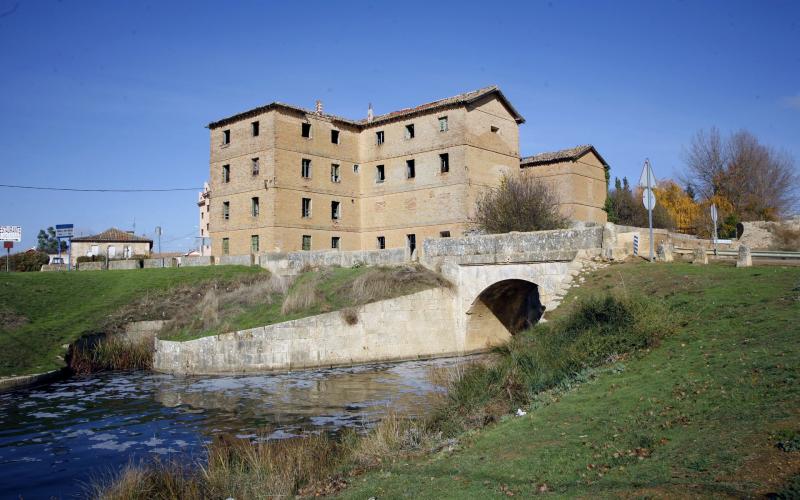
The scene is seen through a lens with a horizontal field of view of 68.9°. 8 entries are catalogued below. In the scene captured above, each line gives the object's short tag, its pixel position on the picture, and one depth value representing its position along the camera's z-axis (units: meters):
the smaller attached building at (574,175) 51.06
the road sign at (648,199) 22.41
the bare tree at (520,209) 38.53
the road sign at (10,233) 54.84
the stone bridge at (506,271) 26.27
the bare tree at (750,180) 49.38
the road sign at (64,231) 48.12
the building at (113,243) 73.88
